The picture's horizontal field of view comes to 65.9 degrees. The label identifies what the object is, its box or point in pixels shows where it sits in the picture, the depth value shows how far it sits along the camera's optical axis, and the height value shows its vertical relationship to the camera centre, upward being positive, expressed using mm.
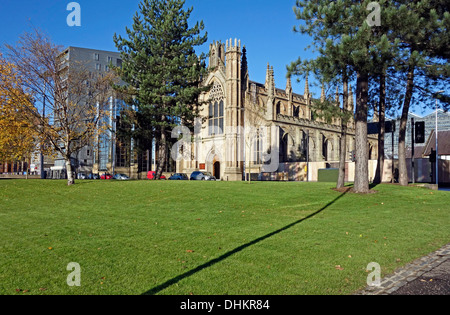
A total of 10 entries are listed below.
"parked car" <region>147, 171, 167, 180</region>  47700 -1435
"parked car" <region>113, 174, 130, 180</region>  48853 -1650
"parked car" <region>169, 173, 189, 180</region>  46000 -1520
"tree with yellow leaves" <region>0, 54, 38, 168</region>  20828 +3258
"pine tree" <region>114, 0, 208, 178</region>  32156 +9032
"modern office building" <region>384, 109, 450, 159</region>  77062 +8969
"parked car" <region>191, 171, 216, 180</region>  42656 -1394
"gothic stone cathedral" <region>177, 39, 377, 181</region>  43781 +4805
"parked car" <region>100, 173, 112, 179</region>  51000 -1708
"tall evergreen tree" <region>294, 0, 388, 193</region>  14273 +5152
